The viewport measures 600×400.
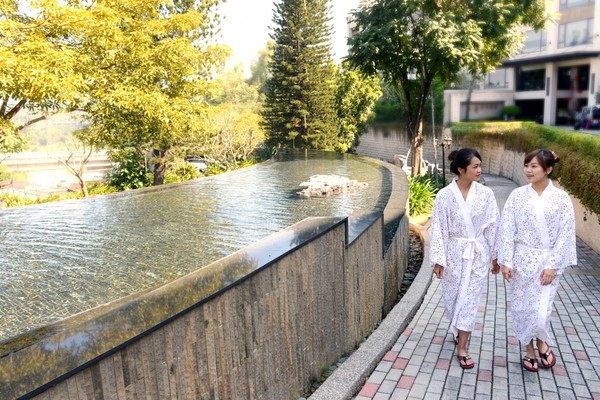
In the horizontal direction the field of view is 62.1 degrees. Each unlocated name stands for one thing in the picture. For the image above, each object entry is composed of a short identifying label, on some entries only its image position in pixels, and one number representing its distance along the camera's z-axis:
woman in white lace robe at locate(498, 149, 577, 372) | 3.40
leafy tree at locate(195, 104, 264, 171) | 23.98
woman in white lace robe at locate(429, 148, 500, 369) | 3.57
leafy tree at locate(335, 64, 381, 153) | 29.92
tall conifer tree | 27.61
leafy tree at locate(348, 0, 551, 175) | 14.86
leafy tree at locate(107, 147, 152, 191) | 20.64
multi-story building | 30.47
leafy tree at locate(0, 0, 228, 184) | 8.68
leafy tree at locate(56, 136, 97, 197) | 18.64
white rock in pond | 8.96
